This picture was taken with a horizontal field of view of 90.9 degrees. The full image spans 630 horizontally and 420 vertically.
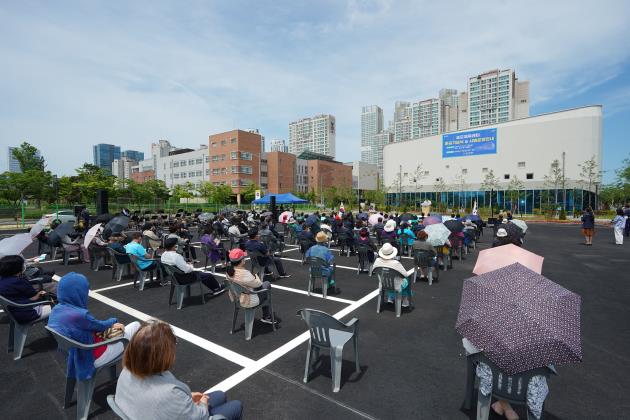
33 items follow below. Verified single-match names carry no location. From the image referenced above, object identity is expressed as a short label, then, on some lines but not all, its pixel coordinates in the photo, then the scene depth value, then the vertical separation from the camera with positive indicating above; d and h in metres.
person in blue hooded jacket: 3.23 -1.35
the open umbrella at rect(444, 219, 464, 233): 10.66 -0.97
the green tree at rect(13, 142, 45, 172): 49.74 +6.41
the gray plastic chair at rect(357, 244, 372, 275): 9.23 -1.71
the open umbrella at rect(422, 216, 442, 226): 11.42 -0.86
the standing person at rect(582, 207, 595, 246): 14.60 -1.30
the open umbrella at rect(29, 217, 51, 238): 9.66 -0.98
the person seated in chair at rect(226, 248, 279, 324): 5.07 -1.40
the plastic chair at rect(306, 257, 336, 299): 7.11 -1.64
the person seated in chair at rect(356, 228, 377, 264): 8.83 -1.36
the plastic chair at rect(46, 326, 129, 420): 3.15 -1.94
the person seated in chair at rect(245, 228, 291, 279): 8.38 -1.35
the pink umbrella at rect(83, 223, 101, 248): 9.52 -1.18
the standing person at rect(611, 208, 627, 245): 14.80 -1.39
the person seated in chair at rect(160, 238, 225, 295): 6.29 -1.53
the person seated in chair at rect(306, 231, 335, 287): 7.13 -1.33
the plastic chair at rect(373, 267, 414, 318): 5.94 -1.65
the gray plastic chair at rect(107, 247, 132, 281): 8.66 -1.97
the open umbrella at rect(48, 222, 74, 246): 10.81 -1.27
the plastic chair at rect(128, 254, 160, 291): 7.78 -1.85
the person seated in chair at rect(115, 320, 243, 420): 1.99 -1.22
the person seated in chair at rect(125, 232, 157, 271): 7.75 -1.48
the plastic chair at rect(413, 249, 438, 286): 7.93 -1.60
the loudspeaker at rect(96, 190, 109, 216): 16.80 -0.23
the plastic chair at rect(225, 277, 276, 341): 5.01 -1.80
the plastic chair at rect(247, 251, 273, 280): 8.39 -1.79
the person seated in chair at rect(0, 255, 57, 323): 4.44 -1.34
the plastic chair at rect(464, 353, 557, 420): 2.51 -1.58
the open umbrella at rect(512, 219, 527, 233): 9.93 -0.93
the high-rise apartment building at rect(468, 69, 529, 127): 112.06 +37.43
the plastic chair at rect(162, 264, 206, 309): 6.38 -1.88
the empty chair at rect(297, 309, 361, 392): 3.58 -1.64
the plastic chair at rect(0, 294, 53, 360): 4.38 -1.88
